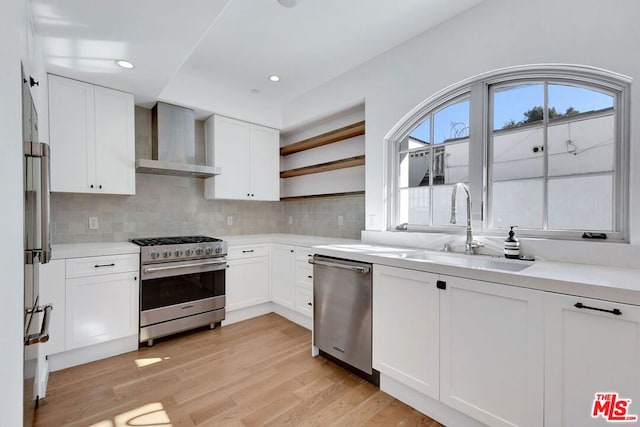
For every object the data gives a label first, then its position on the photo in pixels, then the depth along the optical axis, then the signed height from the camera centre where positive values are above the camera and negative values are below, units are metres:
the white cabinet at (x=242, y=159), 3.45 +0.66
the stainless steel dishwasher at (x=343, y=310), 2.12 -0.78
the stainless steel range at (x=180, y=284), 2.66 -0.72
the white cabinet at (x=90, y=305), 2.24 -0.78
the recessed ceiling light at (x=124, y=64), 2.24 +1.17
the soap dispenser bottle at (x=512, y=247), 1.85 -0.23
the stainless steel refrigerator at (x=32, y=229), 1.09 -0.07
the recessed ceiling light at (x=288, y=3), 2.02 +1.47
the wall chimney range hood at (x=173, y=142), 3.06 +0.76
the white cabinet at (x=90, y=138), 2.44 +0.67
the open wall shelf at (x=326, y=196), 3.16 +0.19
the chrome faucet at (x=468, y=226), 2.09 -0.11
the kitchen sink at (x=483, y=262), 1.76 -0.33
